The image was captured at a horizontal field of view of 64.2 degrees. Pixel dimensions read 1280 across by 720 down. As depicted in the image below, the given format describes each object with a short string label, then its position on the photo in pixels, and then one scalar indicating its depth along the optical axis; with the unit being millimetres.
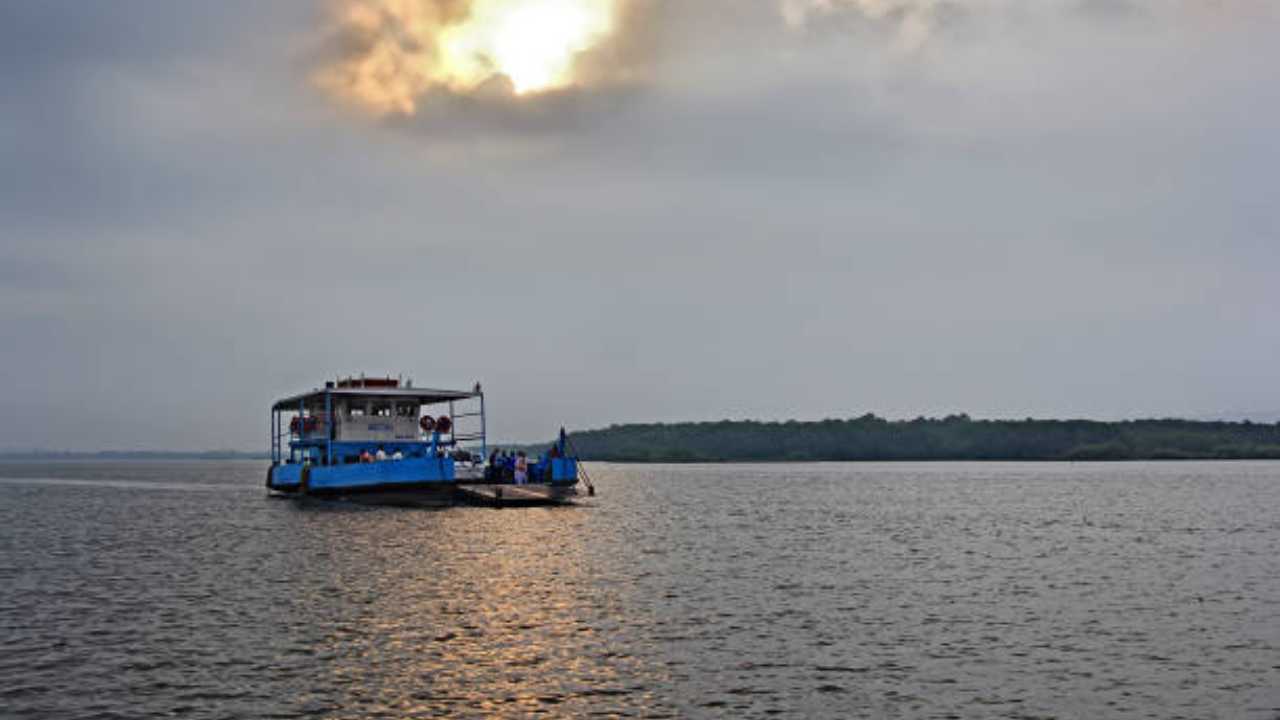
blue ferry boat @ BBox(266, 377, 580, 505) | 59531
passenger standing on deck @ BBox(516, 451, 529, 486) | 65188
